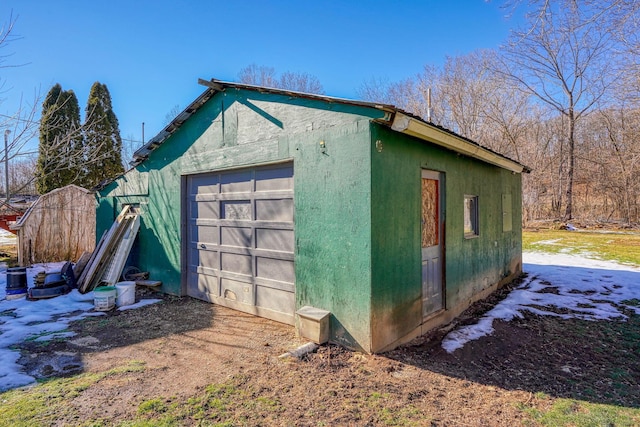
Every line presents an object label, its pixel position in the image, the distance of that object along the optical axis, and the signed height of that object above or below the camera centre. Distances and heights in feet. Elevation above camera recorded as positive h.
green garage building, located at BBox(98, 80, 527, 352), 12.01 +0.21
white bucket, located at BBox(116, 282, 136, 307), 18.34 -4.05
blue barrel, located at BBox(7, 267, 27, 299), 19.72 -3.61
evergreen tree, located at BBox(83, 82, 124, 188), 49.95 +14.00
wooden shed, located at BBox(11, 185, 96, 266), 29.01 -0.54
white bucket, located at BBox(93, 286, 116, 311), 17.51 -4.14
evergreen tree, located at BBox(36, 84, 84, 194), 43.73 +8.79
